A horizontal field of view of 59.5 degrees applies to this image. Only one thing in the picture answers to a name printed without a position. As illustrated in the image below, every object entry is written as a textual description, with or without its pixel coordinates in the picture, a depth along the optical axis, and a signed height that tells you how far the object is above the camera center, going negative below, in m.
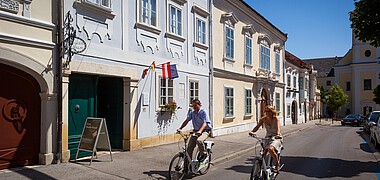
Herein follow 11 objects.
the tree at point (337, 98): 53.12 -0.52
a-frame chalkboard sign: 8.62 -1.08
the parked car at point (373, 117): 21.49 -1.47
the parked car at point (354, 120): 37.91 -2.90
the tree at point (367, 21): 10.31 +2.37
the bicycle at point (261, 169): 6.44 -1.46
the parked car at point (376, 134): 14.08 -1.77
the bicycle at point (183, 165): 7.34 -1.59
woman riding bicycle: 6.90 -0.72
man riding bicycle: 7.88 -0.71
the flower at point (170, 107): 12.77 -0.45
